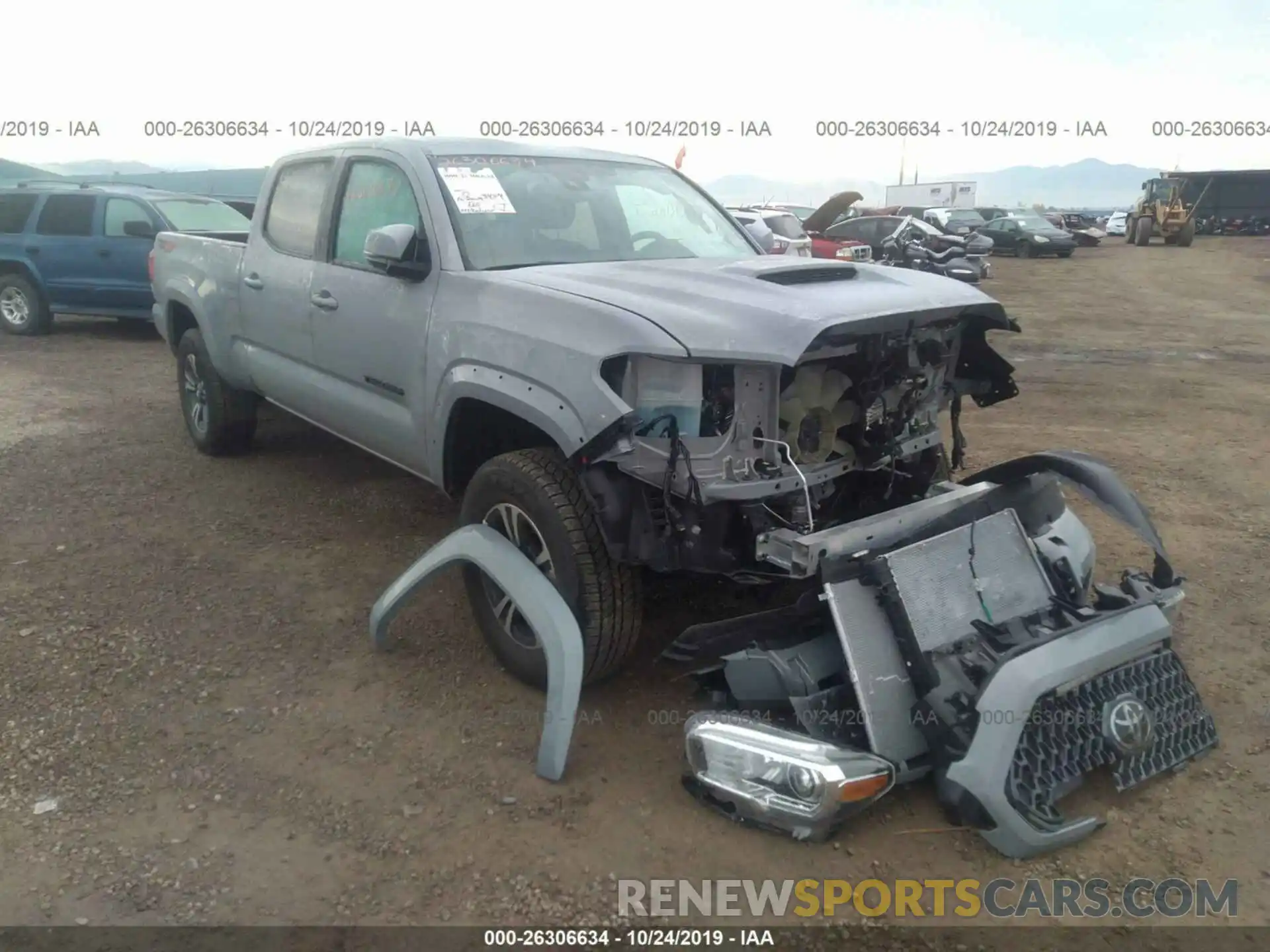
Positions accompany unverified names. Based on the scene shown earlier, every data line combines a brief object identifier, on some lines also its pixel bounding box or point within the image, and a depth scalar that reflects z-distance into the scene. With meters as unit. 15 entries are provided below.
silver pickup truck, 2.77
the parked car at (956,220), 26.41
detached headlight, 2.55
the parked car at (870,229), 18.02
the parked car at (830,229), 16.16
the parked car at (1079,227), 31.25
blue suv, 10.67
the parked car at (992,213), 29.72
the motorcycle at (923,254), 15.95
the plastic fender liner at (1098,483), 3.40
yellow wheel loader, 30.98
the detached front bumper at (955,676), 2.64
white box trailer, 45.50
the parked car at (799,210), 25.61
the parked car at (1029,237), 26.41
